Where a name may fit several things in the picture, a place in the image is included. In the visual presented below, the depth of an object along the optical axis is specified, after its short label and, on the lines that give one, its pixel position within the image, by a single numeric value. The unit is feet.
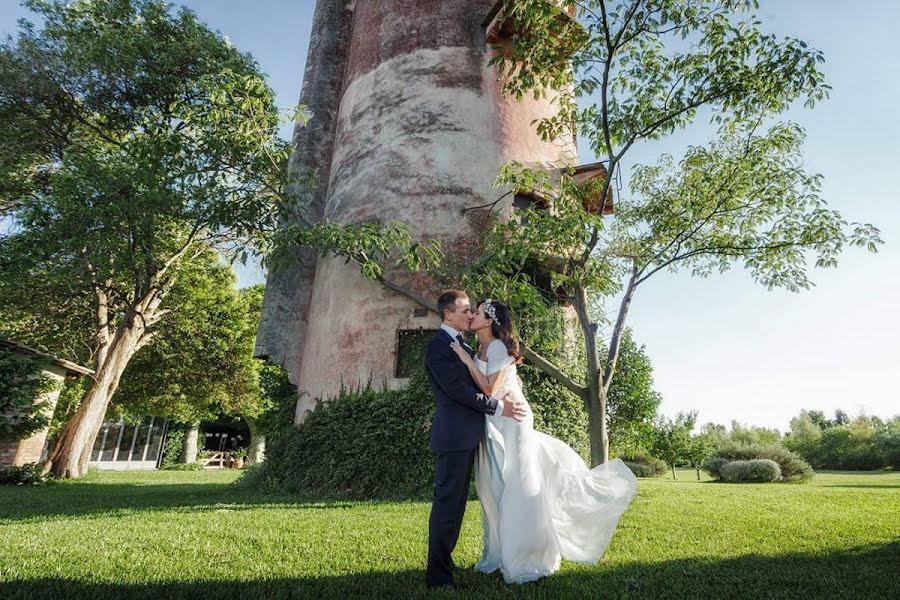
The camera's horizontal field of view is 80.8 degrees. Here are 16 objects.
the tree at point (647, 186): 29.48
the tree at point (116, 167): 41.77
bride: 13.20
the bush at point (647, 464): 114.52
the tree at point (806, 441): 156.25
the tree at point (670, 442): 95.44
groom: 12.66
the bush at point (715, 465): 85.87
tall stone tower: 41.75
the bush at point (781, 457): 76.38
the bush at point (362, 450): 35.40
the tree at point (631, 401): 54.19
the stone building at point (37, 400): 53.31
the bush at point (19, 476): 51.11
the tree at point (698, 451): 106.52
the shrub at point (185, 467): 112.21
